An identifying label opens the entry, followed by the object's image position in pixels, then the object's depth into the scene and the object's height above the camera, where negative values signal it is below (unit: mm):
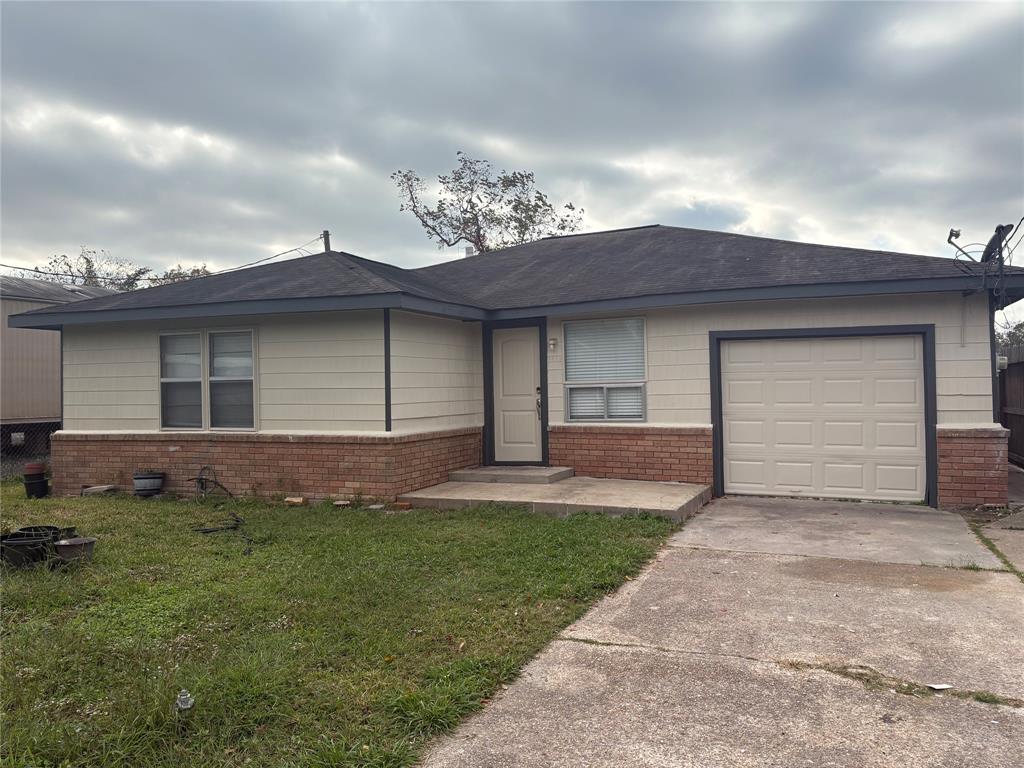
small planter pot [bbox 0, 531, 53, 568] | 5305 -1126
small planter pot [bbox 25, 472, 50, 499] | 10031 -1185
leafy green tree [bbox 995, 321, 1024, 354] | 27494 +2199
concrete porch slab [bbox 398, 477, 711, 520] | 7535 -1164
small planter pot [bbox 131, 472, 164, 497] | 9516 -1117
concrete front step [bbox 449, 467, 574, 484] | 9164 -1038
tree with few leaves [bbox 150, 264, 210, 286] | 34625 +6364
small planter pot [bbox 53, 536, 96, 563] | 5430 -1154
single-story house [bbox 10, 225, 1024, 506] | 8141 +272
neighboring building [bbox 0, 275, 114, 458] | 14914 +492
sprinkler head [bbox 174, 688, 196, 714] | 3016 -1303
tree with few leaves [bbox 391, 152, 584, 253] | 28125 +7700
